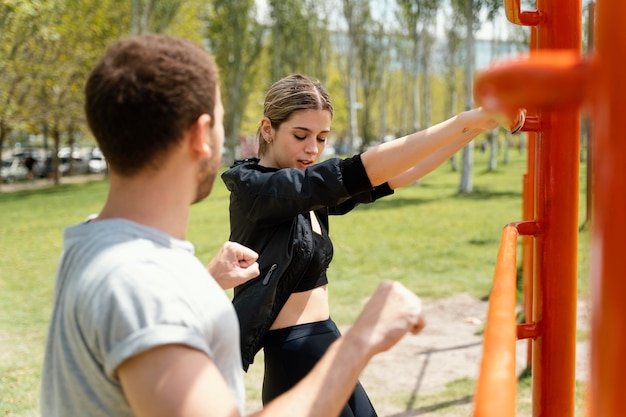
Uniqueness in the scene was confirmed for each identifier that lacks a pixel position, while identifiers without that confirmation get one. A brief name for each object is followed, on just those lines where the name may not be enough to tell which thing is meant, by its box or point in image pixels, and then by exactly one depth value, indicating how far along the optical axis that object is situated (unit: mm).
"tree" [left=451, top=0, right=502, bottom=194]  19947
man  1036
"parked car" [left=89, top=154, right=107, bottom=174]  40594
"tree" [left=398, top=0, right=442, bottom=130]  26219
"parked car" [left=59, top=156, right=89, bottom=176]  40688
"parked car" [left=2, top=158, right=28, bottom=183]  35569
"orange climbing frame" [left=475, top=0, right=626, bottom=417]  613
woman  1977
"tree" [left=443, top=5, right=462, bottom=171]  35662
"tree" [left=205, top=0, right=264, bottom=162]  36562
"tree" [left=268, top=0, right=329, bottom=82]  38156
